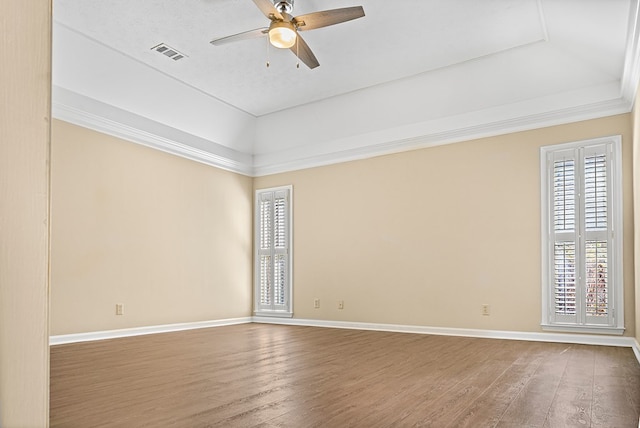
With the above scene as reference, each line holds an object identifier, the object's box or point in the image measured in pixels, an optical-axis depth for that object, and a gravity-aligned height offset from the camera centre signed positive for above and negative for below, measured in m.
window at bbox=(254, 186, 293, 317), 8.05 -0.50
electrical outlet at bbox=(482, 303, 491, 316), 5.99 -1.12
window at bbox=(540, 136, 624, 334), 5.23 -0.12
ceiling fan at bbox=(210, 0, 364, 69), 3.94 +1.89
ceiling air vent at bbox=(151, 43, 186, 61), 5.45 +2.17
